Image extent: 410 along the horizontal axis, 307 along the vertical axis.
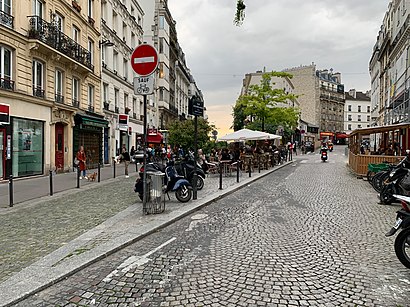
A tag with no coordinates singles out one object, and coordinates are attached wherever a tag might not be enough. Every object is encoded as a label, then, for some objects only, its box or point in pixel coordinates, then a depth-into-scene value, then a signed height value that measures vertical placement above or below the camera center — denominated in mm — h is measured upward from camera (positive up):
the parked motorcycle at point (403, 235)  4367 -1126
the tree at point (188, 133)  28016 +1453
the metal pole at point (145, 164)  7237 -329
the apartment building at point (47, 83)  14406 +3500
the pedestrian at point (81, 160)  14684 -477
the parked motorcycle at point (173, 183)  8742 -905
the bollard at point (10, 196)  8568 -1238
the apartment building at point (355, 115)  94312 +10344
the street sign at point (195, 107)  9630 +1280
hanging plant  4121 +1734
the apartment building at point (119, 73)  25141 +6423
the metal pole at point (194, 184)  9290 -966
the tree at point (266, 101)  27823 +4176
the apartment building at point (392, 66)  24078 +8510
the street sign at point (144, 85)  7031 +1383
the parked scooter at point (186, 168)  10055 -553
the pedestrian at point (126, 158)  16912 -438
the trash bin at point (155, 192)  7512 -988
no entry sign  6961 +1914
